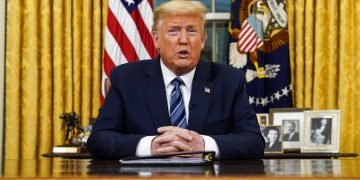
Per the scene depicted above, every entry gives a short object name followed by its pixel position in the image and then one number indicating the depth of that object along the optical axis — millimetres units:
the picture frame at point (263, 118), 4754
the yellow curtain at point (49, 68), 5156
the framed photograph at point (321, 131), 4488
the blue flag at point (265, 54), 4945
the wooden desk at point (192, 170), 1667
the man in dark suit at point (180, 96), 2932
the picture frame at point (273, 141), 4455
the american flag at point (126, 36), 4914
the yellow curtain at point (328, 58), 4977
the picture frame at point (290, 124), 4581
